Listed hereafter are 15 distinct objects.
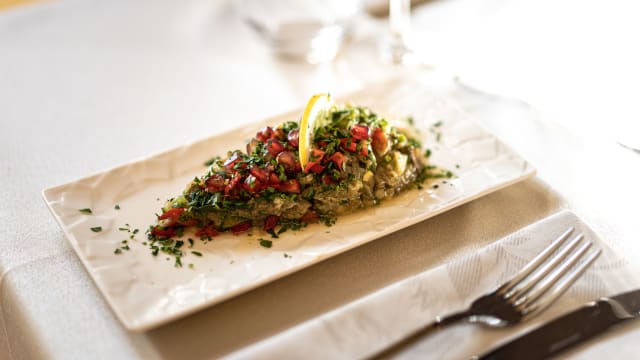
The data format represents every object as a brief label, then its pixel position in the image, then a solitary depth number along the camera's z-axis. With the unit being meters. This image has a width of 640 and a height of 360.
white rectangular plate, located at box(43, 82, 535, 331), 0.54
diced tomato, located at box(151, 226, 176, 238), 0.59
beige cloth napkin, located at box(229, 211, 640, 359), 0.51
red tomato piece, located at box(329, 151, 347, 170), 0.61
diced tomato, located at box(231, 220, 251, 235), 0.59
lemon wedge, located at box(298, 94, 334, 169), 0.60
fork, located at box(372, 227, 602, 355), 0.52
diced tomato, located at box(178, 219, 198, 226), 0.59
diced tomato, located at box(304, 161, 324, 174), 0.60
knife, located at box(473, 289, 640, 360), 0.50
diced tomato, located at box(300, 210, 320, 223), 0.60
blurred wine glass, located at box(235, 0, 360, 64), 0.81
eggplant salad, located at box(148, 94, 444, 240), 0.59
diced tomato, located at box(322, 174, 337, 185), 0.60
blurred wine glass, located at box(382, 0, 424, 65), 0.81
